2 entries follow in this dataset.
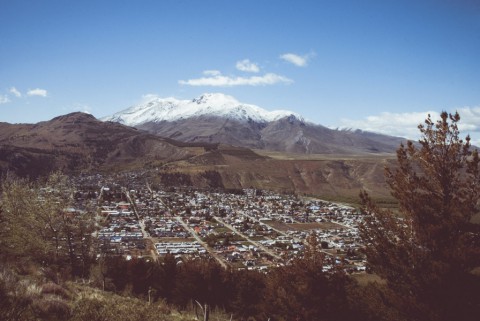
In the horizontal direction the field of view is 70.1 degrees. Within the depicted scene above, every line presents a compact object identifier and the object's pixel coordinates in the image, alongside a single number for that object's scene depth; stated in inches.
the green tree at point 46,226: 1063.0
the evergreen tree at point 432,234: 516.4
